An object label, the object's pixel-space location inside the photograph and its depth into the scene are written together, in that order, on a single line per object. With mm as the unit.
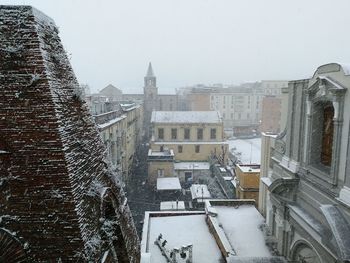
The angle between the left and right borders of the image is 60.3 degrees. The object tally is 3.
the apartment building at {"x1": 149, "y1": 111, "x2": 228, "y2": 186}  38000
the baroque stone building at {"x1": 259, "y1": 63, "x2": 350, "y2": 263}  8750
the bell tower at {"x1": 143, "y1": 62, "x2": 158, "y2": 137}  76688
